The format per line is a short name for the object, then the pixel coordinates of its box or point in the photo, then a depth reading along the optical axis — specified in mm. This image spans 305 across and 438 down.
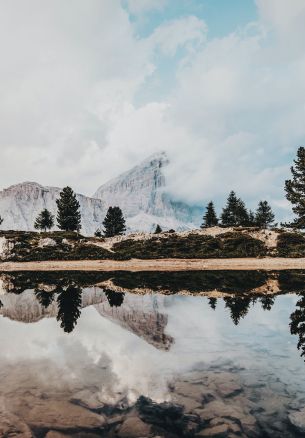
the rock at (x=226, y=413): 7730
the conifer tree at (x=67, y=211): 95750
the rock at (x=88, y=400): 8470
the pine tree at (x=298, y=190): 58656
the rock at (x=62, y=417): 7504
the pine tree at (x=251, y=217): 119700
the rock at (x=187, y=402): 8289
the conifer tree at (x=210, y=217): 106688
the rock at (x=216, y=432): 7056
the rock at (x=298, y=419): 7383
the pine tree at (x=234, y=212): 102625
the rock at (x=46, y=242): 70500
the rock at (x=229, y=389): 9109
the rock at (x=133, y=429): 7121
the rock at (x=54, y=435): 7062
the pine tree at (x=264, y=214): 108938
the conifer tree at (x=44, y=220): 112256
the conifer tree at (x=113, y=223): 105125
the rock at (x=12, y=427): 7113
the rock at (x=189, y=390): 9023
